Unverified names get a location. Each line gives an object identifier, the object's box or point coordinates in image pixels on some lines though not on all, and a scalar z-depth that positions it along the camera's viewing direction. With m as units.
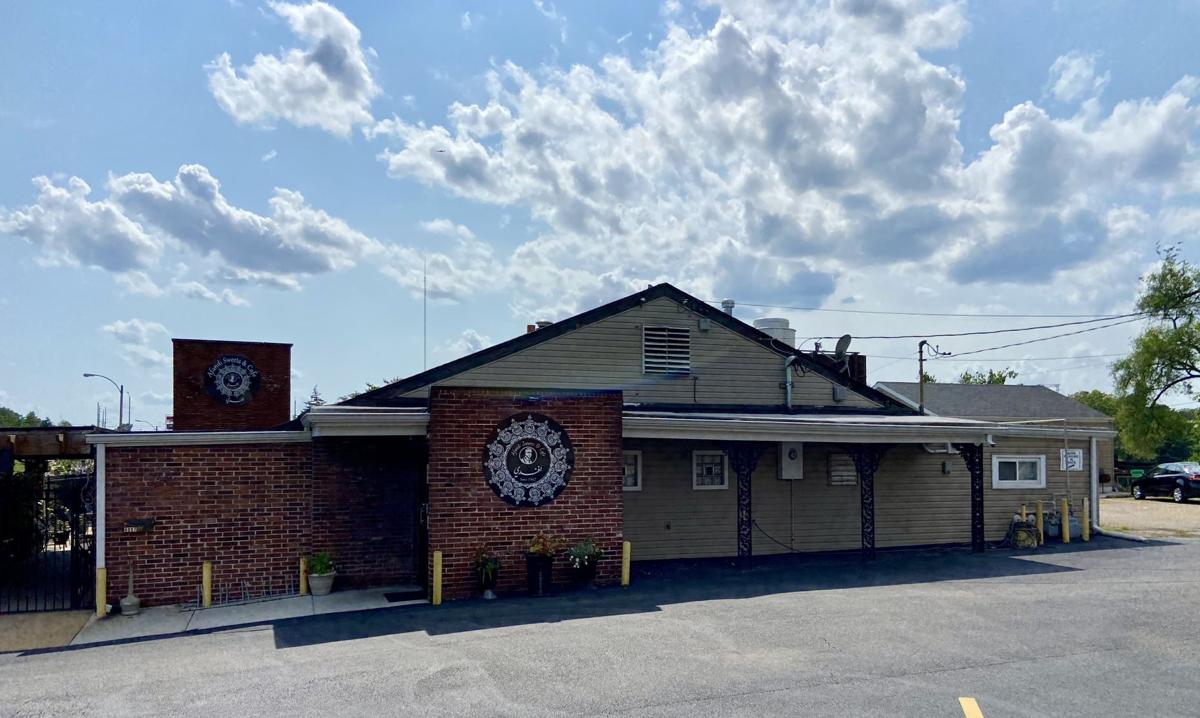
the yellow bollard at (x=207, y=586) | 11.93
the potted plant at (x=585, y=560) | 12.48
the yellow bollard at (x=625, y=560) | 12.97
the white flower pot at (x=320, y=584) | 12.48
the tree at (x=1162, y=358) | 41.53
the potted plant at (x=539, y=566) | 12.20
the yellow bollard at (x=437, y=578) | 11.78
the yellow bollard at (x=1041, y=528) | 17.83
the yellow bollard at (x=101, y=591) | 11.45
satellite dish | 19.81
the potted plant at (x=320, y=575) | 12.48
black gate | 12.36
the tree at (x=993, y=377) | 80.38
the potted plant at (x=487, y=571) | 12.02
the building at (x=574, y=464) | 12.12
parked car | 32.34
